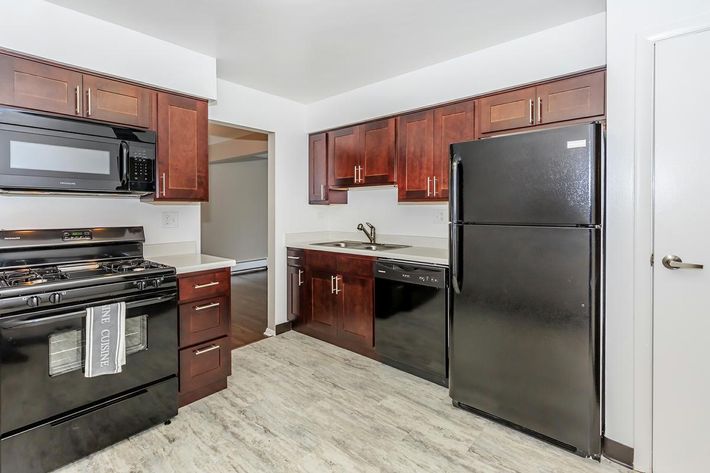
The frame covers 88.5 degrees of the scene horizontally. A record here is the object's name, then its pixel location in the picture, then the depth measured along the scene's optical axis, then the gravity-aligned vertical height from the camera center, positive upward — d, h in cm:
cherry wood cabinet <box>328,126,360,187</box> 368 +81
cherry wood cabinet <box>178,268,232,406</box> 243 -70
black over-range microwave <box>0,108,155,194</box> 200 +46
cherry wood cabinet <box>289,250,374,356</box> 324 -65
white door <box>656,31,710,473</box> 171 -10
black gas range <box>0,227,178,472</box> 174 -62
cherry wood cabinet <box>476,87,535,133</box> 252 +88
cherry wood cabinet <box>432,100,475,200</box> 284 +79
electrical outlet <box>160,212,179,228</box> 294 +11
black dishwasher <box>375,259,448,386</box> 271 -68
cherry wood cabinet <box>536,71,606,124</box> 226 +86
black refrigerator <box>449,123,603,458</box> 191 -28
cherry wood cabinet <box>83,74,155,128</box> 228 +86
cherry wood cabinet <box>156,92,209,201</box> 261 +62
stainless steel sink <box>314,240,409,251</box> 372 -14
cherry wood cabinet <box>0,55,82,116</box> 201 +84
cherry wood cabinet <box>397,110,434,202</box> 307 +66
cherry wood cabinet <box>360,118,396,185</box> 337 +77
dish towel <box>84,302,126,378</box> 192 -58
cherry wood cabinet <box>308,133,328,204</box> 399 +71
